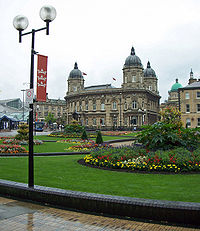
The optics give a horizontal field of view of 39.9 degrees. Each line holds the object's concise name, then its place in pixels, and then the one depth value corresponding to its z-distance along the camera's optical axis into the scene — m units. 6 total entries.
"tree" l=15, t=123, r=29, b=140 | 27.51
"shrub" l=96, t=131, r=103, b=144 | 25.92
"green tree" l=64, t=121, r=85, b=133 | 46.80
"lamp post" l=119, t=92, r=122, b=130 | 81.91
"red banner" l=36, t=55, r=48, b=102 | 8.66
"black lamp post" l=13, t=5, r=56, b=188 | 8.53
